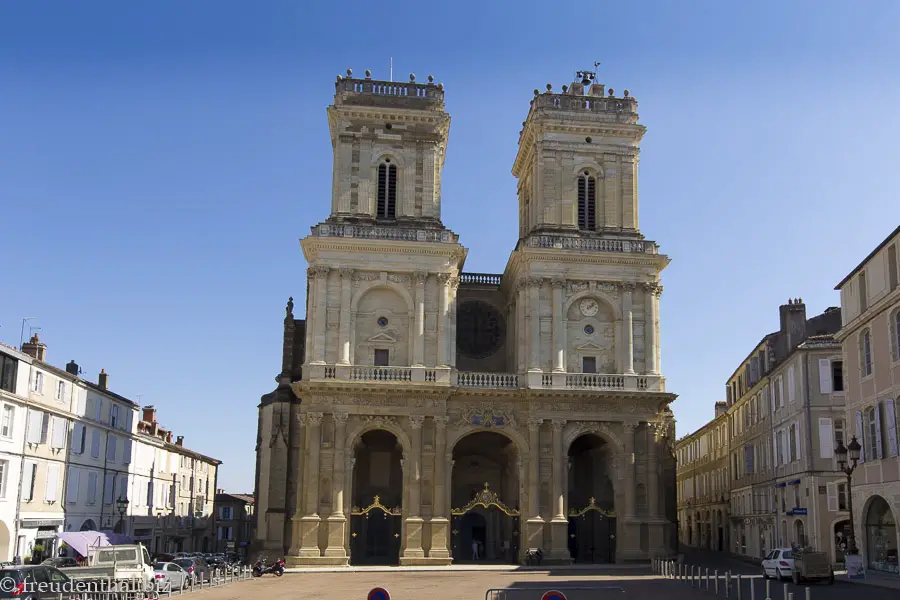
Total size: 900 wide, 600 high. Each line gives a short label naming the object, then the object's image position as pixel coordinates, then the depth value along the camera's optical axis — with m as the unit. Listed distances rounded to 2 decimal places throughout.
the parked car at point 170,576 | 33.28
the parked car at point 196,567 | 37.12
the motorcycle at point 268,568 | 42.84
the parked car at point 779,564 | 35.19
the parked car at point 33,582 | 23.94
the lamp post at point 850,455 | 30.81
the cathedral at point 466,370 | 49.12
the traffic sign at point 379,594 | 16.27
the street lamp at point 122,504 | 43.34
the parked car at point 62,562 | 37.62
